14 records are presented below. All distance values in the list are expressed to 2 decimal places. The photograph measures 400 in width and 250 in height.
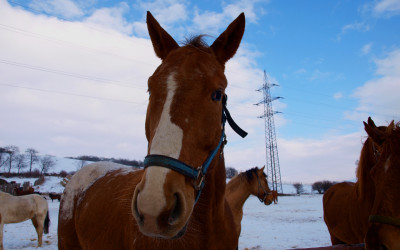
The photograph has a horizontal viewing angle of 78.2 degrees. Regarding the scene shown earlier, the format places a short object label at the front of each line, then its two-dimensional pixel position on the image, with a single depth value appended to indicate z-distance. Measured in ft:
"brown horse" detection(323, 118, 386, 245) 11.57
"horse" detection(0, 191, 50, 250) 32.50
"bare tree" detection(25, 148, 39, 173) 298.80
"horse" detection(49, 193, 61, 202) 99.54
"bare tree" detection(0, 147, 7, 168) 265.95
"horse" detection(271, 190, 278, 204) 34.01
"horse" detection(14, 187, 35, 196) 80.20
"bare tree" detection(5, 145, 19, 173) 273.33
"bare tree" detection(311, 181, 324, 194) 167.73
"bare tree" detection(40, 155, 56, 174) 281.74
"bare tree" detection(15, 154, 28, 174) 288.00
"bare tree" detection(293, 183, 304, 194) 207.92
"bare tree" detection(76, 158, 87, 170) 309.22
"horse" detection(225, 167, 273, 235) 25.88
